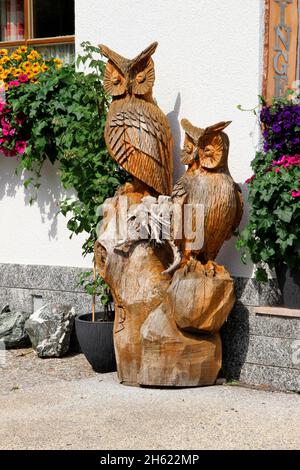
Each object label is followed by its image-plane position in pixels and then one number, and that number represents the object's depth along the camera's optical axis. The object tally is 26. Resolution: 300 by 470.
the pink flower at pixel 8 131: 6.70
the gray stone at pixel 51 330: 6.39
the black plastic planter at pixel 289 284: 5.12
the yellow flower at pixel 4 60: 6.88
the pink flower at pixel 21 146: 6.71
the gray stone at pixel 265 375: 5.20
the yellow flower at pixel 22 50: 6.95
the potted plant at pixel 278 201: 5.02
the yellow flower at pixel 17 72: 6.78
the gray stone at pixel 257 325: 5.19
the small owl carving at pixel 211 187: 5.25
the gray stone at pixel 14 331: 6.76
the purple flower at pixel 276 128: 5.18
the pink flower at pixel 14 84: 6.70
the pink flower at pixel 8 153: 6.80
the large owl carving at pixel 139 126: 5.57
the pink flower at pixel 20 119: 6.66
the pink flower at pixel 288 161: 5.11
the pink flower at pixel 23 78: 6.71
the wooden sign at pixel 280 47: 5.48
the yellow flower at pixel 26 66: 6.77
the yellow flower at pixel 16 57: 6.89
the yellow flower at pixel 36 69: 6.74
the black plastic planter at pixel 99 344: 5.86
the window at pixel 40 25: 7.21
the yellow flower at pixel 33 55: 6.85
